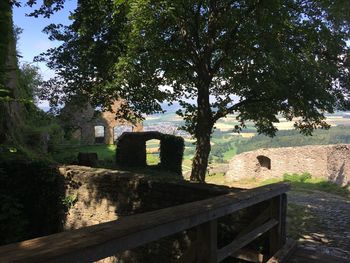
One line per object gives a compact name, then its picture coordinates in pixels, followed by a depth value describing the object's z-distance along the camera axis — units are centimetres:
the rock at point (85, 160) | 1684
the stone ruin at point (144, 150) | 2408
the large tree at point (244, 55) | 1152
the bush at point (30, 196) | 983
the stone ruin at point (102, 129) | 4088
